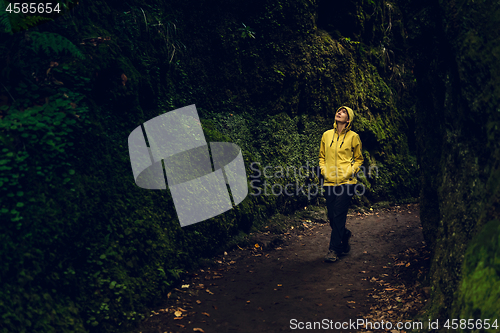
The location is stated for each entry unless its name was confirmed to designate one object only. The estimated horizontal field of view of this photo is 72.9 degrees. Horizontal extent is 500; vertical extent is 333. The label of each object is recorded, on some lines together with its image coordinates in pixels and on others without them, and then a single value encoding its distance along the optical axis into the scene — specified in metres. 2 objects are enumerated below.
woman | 5.82
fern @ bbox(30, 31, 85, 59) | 4.64
